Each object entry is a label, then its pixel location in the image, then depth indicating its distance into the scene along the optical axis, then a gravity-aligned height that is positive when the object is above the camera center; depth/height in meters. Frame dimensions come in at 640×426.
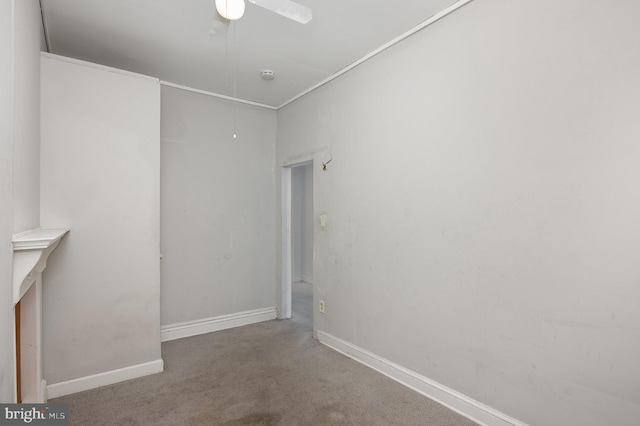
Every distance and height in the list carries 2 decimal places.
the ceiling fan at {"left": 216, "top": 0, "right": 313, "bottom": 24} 1.93 +1.35
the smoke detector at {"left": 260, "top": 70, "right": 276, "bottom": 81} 3.08 +1.35
